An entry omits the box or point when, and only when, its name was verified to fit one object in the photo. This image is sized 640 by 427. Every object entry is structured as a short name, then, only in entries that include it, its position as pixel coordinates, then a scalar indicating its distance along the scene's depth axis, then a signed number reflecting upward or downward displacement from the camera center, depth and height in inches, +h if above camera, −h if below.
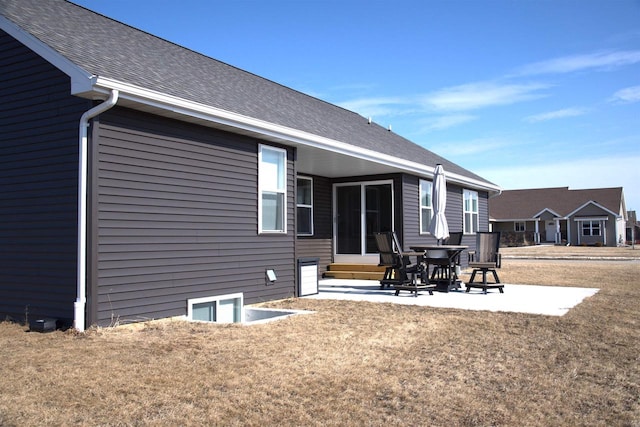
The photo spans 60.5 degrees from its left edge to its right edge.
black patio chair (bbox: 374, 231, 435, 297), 392.2 -16.1
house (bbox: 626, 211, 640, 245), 1994.3 +27.2
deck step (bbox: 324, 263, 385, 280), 504.4 -27.9
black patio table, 396.8 -14.4
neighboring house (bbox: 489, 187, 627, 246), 1579.7 +76.0
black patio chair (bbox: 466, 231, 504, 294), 400.2 -7.3
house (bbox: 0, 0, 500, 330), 239.8 +33.2
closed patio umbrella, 438.6 +28.6
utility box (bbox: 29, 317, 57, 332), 234.2 -35.1
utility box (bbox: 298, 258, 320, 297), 371.2 -23.4
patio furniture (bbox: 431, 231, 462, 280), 409.8 -14.4
